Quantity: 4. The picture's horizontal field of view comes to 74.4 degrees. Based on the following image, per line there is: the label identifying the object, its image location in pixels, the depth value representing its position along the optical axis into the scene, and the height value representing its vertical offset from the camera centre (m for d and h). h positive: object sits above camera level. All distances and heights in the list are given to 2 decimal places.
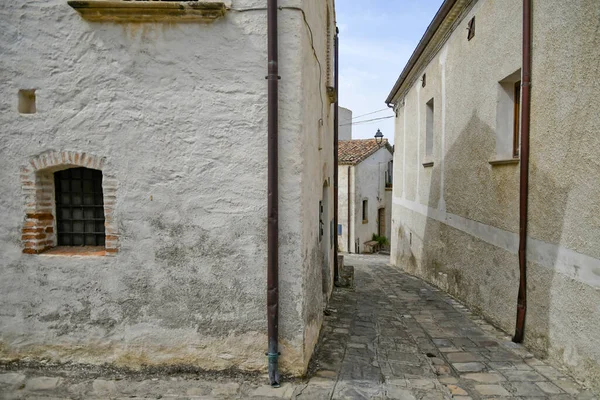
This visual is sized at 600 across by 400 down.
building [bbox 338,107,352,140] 31.01 +4.94
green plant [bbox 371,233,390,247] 24.20 -3.31
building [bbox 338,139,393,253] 21.11 -0.21
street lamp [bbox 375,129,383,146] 21.72 +2.73
